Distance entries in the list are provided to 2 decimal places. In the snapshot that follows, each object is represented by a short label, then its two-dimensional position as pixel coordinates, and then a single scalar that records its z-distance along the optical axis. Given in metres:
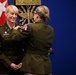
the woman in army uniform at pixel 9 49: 4.63
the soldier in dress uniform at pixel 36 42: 4.41
